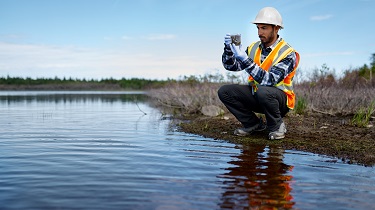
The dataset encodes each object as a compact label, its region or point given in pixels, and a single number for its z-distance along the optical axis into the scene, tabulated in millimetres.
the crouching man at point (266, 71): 5781
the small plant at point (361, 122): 7285
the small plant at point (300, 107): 9734
